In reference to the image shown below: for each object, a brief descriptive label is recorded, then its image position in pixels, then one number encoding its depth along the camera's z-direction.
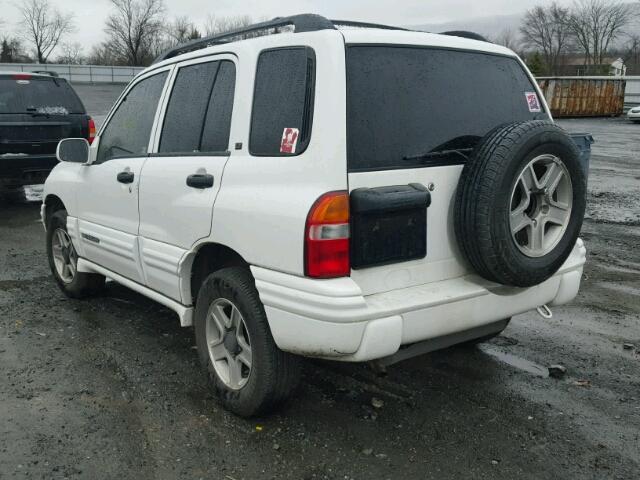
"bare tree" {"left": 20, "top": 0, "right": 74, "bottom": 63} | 75.75
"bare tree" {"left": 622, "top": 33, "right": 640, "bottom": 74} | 82.31
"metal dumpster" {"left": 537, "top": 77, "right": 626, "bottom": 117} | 33.06
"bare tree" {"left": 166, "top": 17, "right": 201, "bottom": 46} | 74.25
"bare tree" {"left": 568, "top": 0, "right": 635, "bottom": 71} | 87.45
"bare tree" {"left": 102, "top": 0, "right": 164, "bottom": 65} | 72.69
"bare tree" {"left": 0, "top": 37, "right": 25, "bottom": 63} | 65.69
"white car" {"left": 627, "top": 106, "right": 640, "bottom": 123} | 30.45
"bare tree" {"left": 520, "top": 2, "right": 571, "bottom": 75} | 88.69
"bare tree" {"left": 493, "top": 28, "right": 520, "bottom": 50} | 95.54
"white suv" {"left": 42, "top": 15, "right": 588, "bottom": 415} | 2.94
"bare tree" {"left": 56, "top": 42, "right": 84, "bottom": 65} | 75.81
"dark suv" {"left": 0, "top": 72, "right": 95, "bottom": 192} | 9.16
